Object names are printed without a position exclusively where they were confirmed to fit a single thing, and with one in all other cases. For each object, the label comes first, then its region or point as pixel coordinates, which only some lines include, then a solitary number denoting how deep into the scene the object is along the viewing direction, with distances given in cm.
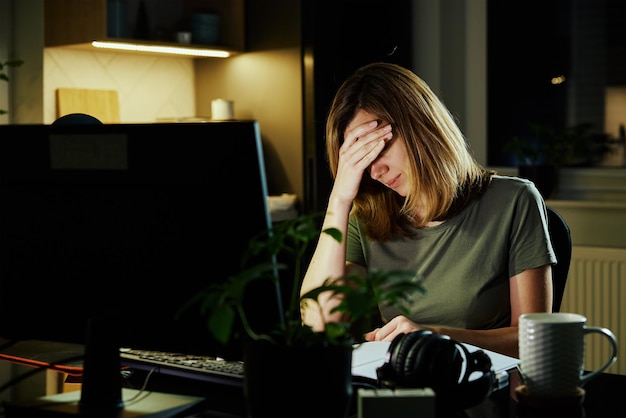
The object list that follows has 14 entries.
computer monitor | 166
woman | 240
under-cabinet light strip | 403
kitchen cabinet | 395
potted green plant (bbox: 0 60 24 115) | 301
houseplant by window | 433
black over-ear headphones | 177
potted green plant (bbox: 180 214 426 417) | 150
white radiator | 398
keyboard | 192
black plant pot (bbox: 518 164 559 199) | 432
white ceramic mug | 173
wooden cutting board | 403
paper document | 191
